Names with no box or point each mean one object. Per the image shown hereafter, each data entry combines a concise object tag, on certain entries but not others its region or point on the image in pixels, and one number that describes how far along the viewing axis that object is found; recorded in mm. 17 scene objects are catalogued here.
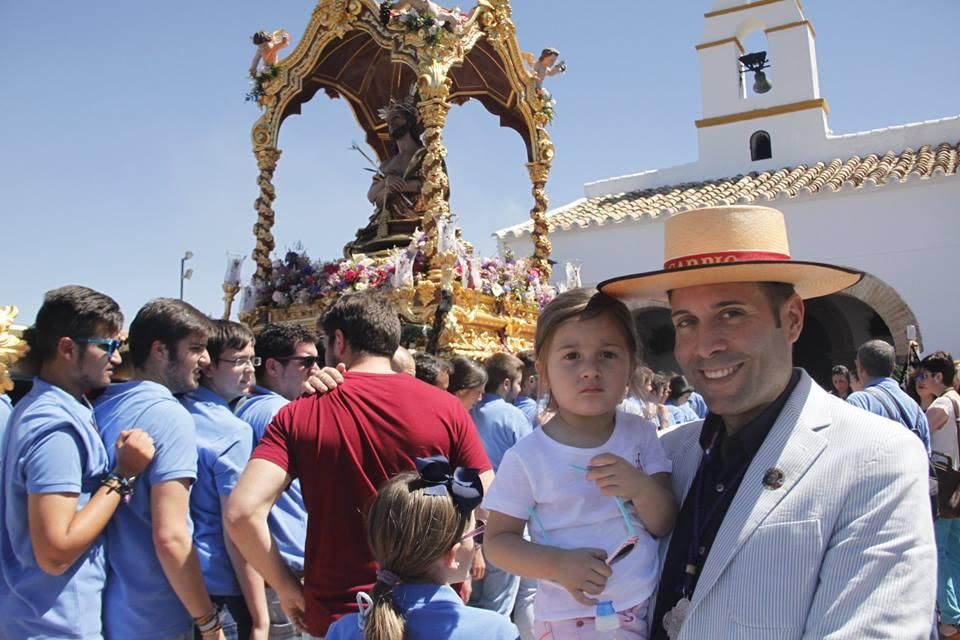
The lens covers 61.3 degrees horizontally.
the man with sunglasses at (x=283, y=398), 3387
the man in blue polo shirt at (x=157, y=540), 2721
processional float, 7684
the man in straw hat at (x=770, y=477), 1578
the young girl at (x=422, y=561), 1955
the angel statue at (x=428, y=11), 7812
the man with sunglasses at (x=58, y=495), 2525
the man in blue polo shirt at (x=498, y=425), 4402
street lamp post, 19312
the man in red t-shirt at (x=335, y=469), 2641
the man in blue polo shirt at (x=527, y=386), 6574
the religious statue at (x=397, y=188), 8523
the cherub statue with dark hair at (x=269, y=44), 8656
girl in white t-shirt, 1954
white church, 15820
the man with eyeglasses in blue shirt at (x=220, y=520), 3188
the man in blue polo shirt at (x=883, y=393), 5146
